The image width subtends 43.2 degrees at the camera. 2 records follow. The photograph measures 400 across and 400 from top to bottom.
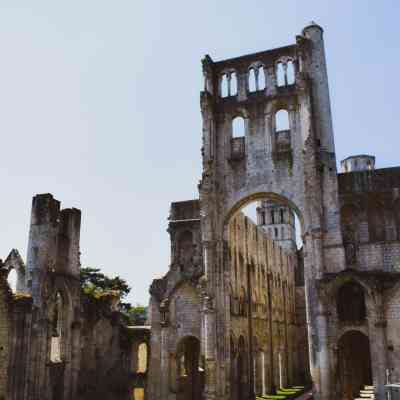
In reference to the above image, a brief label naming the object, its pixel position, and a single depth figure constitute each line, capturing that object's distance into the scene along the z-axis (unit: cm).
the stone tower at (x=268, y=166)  2323
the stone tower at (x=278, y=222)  6300
